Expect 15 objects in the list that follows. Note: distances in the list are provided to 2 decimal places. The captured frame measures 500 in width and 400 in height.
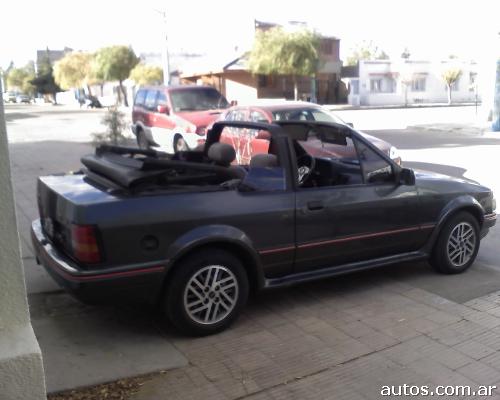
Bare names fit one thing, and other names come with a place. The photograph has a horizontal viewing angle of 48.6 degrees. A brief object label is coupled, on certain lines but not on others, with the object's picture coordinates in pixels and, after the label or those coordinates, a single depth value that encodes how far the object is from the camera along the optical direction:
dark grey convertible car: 3.81
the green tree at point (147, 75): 53.00
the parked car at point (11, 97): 92.81
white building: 50.84
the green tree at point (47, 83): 86.00
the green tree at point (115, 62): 55.28
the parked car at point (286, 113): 10.41
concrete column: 2.51
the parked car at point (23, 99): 90.81
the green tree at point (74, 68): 67.44
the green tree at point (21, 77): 102.55
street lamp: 24.78
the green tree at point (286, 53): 38.62
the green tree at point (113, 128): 13.71
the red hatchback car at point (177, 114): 13.05
